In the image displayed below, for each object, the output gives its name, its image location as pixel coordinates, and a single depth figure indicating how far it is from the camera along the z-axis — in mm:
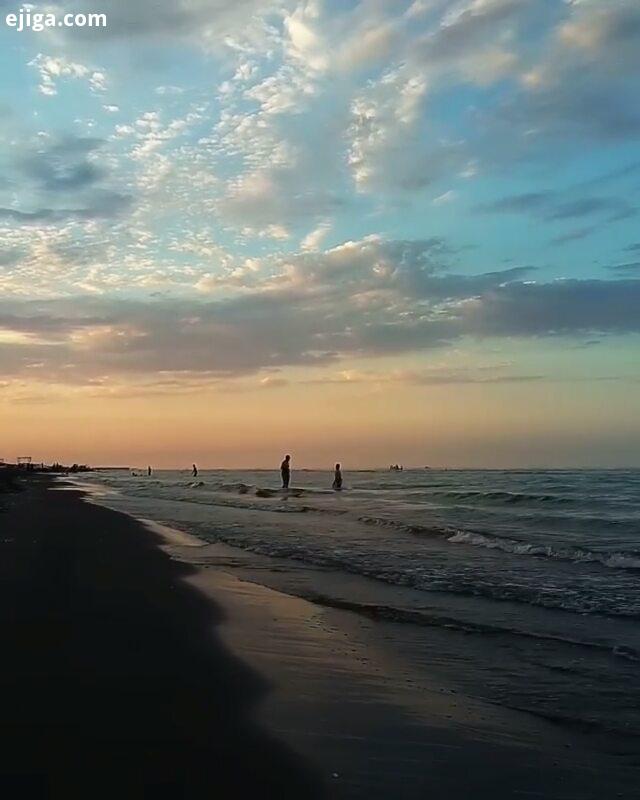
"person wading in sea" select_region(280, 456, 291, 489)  49125
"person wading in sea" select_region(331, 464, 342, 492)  54519
